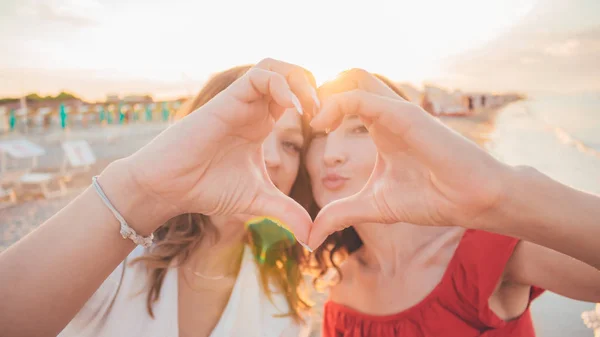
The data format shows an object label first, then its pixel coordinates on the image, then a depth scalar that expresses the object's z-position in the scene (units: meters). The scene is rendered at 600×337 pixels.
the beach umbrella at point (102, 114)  41.34
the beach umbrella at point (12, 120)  32.34
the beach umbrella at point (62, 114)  29.12
